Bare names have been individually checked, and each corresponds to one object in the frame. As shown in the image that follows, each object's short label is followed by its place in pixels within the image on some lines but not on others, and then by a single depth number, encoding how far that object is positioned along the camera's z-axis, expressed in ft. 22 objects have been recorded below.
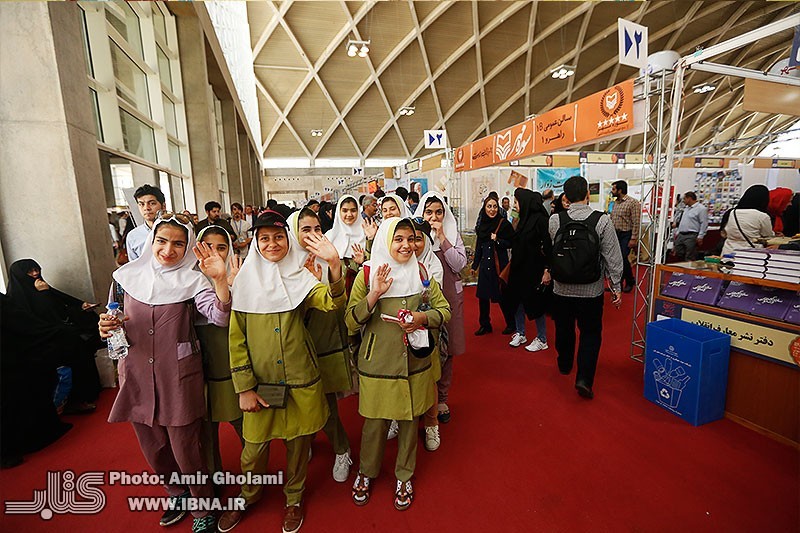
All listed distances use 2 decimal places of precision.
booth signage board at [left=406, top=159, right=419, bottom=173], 31.21
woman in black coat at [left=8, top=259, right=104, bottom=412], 9.39
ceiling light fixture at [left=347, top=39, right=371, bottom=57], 38.52
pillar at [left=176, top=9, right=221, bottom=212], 22.16
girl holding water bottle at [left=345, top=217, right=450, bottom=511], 6.42
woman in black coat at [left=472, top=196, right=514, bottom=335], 14.14
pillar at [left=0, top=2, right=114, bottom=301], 9.70
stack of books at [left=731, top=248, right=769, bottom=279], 8.79
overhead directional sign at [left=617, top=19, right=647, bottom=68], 15.88
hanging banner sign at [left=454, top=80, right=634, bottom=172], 12.39
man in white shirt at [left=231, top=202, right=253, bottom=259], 26.07
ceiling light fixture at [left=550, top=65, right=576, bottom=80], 42.57
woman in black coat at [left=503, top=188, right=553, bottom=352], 12.86
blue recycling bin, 8.74
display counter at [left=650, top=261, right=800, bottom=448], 8.14
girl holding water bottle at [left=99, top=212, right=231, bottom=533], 5.71
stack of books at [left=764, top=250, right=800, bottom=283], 8.12
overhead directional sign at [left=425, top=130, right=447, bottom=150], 28.43
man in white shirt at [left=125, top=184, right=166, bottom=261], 10.42
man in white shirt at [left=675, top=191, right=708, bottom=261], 23.86
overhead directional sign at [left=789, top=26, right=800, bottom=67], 8.13
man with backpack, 9.63
